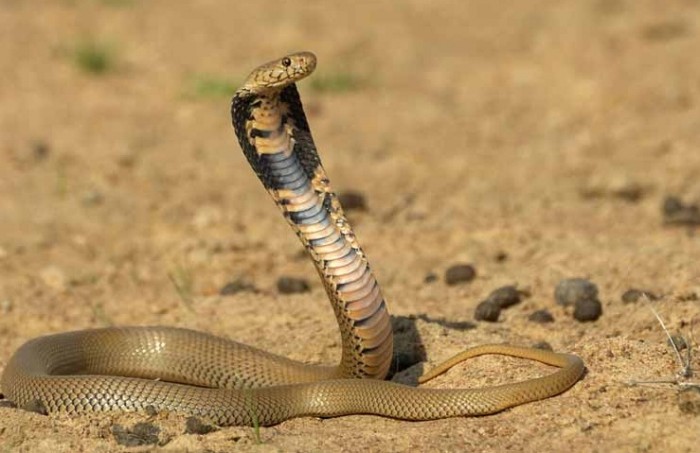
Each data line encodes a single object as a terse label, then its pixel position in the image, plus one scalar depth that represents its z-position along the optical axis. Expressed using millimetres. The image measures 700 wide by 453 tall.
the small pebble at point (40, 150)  19453
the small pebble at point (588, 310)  12584
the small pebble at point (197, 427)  9992
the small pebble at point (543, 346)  11625
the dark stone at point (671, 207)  16312
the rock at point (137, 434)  9789
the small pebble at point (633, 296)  12758
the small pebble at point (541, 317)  12695
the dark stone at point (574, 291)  12945
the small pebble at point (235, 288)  14435
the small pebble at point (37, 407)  10547
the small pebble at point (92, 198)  17875
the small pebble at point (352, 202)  17609
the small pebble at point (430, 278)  14625
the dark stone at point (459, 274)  14297
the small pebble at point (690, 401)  9547
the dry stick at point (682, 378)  9910
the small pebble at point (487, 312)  12836
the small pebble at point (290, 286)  14430
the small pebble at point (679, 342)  10991
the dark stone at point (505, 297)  13133
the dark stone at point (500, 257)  15187
